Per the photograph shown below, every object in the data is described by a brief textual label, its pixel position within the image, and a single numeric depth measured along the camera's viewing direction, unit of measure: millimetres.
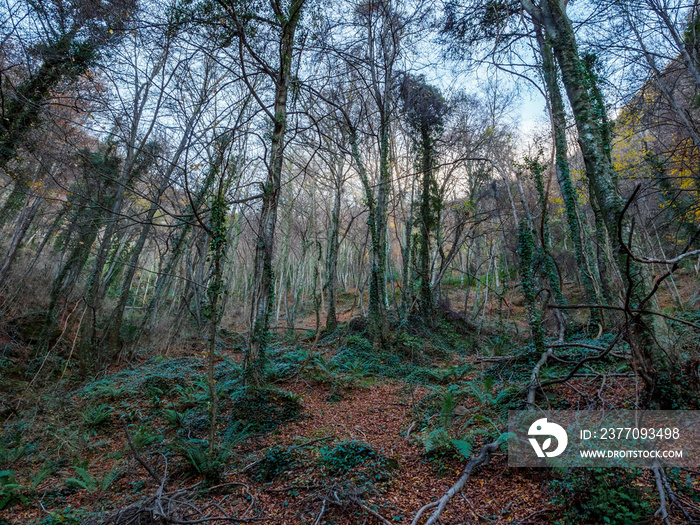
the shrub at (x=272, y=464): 3236
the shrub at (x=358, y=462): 2945
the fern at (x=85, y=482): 3271
